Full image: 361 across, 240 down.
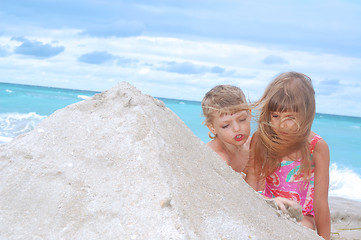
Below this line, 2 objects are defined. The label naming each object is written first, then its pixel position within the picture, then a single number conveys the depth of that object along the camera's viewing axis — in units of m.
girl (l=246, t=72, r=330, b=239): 2.67
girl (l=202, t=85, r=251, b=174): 3.03
